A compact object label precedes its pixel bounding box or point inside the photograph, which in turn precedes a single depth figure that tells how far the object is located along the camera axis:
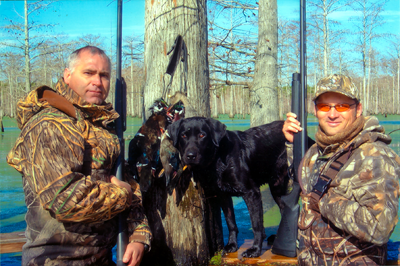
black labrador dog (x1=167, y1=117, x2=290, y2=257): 3.84
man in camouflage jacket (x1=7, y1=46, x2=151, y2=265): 1.93
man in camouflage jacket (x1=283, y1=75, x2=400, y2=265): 1.81
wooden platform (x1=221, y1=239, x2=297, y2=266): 3.78
